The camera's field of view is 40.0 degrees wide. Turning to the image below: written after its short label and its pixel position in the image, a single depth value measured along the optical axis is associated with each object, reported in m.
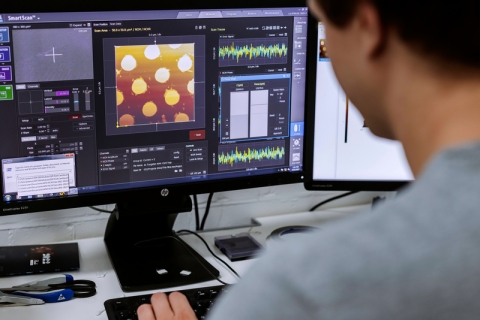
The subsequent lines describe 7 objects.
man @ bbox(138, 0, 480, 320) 0.47
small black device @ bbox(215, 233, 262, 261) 1.32
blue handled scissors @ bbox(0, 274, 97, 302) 1.12
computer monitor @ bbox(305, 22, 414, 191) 1.36
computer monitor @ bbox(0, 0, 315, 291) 1.13
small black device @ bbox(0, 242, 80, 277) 1.23
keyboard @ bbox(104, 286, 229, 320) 1.04
